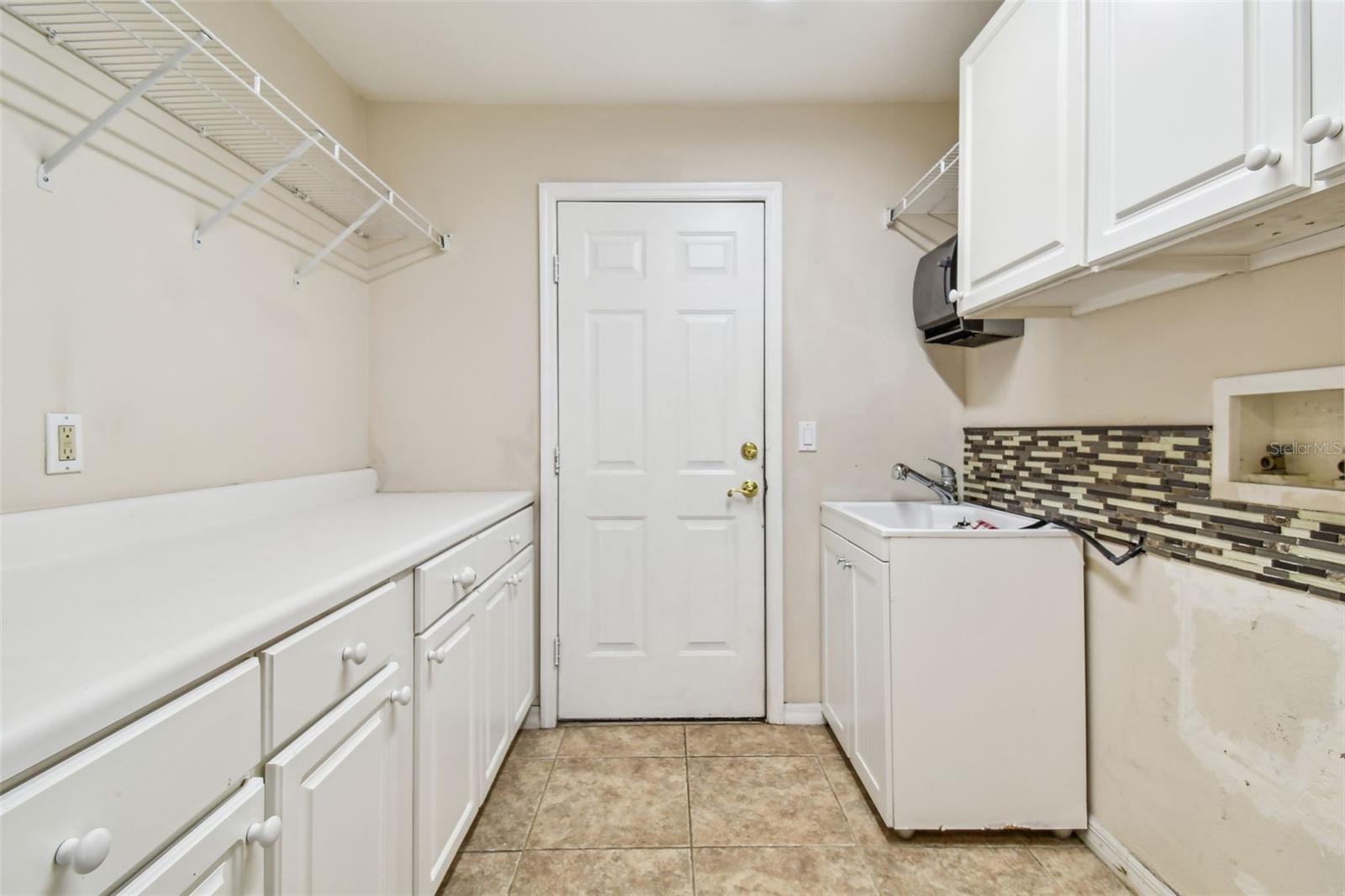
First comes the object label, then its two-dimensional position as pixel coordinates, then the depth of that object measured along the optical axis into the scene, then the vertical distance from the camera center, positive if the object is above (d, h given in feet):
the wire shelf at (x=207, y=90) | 3.43 +2.52
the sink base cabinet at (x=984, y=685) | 5.16 -2.24
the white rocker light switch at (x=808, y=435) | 7.37 +0.03
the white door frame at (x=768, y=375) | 7.27 +0.80
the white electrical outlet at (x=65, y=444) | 3.57 -0.04
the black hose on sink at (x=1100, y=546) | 4.66 -0.91
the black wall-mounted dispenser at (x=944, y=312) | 6.15 +1.46
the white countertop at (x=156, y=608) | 1.70 -0.75
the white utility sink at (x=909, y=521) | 5.19 -0.90
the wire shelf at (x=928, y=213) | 6.56 +2.83
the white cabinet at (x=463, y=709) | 4.05 -2.31
